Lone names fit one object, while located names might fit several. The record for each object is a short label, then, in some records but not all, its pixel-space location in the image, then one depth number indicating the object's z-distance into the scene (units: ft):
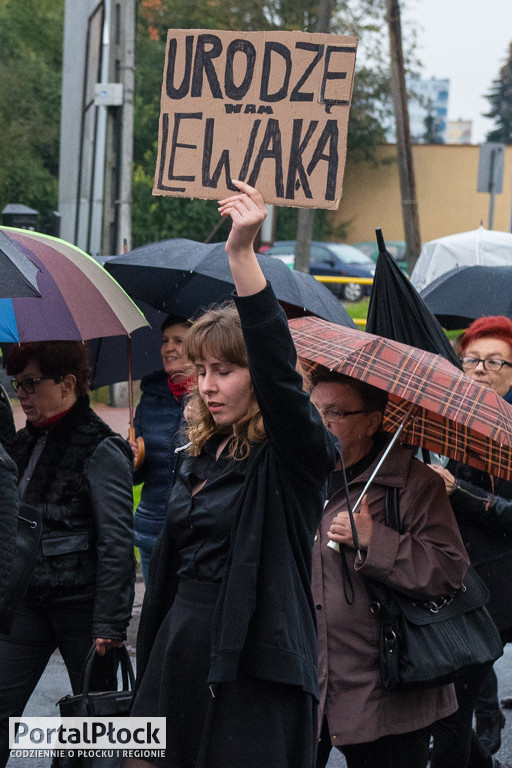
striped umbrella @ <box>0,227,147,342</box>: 24.47
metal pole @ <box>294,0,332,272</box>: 107.90
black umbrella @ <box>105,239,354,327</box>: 29.75
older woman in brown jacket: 20.22
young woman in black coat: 15.44
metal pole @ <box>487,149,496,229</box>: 81.25
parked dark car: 185.06
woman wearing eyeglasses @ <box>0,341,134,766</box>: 23.56
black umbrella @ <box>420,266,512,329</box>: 34.87
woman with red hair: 25.05
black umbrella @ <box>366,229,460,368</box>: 23.10
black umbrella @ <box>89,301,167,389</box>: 33.51
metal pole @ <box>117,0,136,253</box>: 75.10
